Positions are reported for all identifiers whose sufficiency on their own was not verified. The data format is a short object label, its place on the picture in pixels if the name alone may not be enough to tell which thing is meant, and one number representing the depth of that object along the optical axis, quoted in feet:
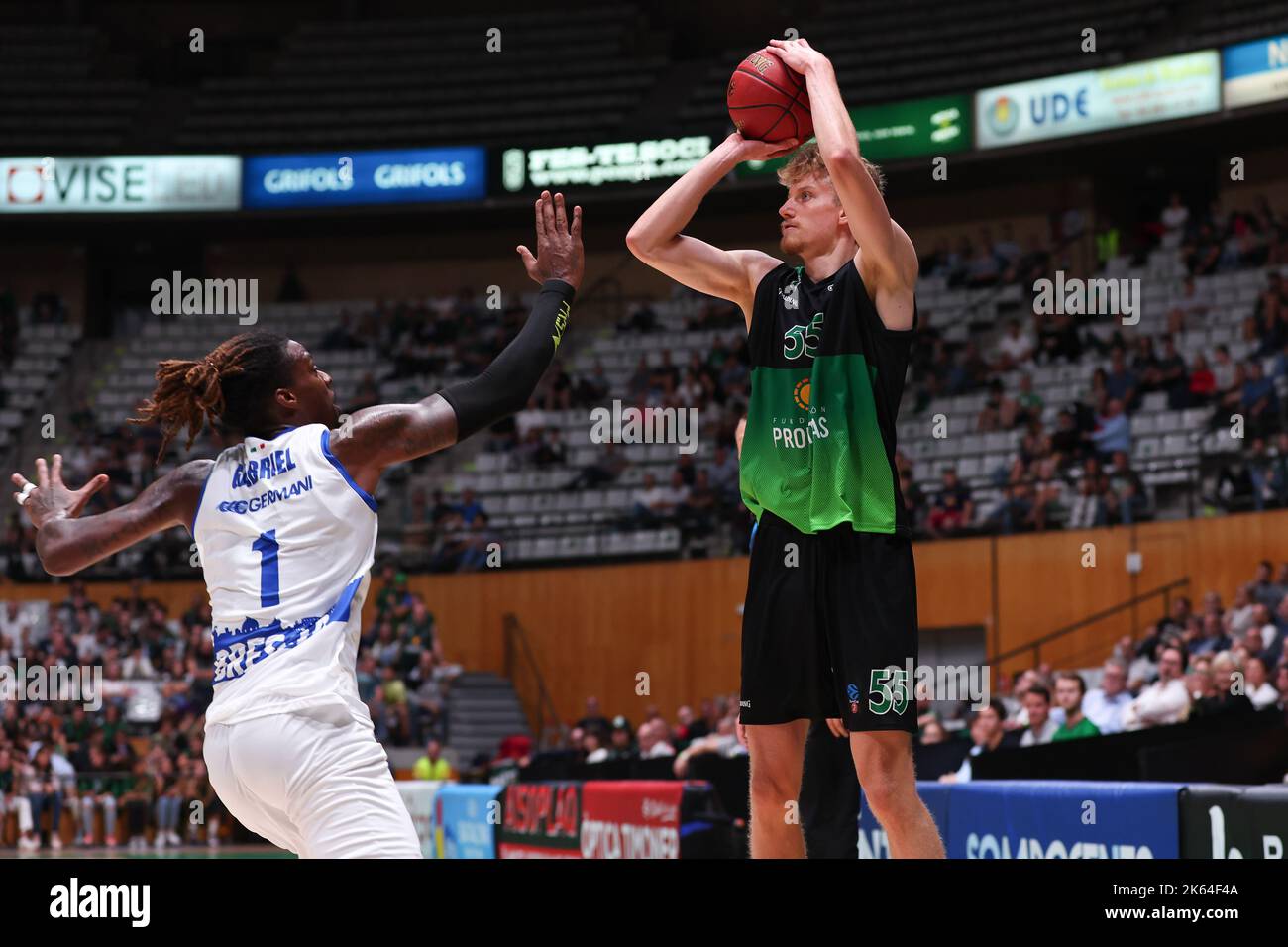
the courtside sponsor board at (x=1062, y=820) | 21.31
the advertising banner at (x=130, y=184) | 82.79
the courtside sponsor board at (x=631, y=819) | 31.73
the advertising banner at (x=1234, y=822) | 18.84
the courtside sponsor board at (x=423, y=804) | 46.37
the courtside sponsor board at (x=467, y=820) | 41.27
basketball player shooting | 14.05
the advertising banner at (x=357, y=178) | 81.35
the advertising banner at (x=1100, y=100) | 64.13
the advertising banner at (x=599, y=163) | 77.05
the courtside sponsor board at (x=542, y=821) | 37.42
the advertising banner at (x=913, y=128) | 71.10
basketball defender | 11.32
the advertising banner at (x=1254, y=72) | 61.36
